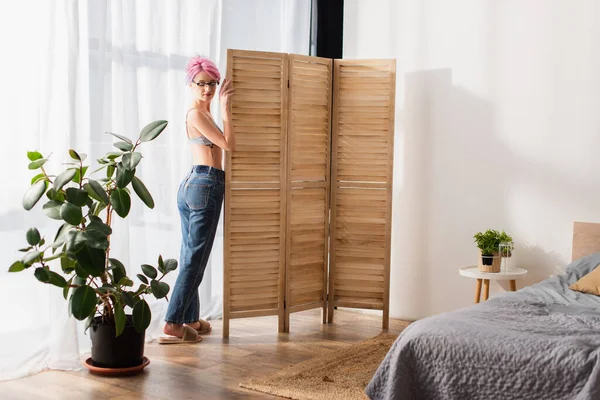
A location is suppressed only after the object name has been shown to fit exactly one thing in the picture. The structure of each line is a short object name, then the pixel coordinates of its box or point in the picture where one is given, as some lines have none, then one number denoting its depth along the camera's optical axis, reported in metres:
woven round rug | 3.52
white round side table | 4.53
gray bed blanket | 2.72
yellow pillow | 3.85
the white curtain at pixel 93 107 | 3.72
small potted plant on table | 4.60
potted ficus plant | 3.41
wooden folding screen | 4.53
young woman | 4.40
